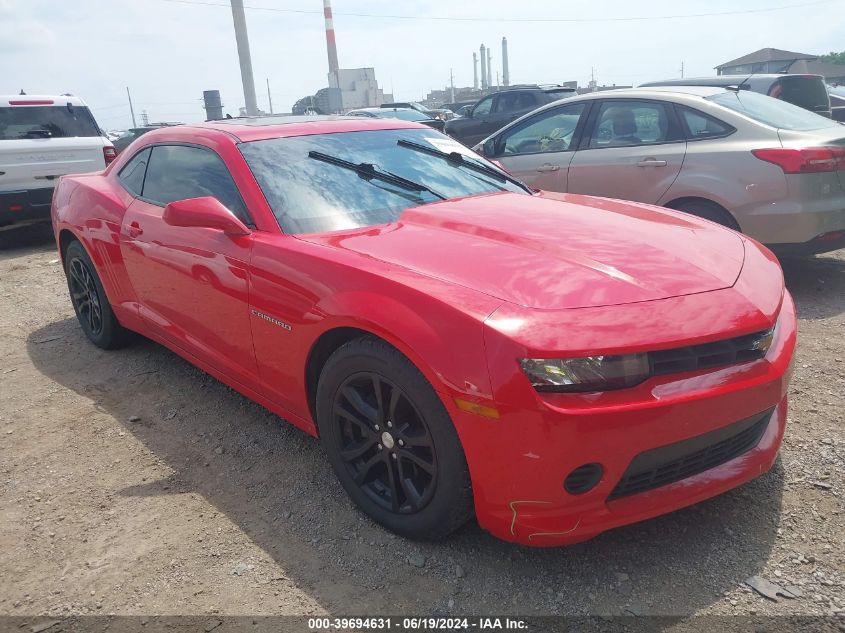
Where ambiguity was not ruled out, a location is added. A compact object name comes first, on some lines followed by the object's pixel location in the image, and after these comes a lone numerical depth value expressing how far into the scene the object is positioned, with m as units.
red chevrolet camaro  1.98
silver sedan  4.64
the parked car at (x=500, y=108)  16.00
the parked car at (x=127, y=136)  19.67
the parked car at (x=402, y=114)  15.95
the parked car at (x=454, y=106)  34.22
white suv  7.91
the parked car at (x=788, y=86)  6.97
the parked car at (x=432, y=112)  20.99
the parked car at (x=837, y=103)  12.25
